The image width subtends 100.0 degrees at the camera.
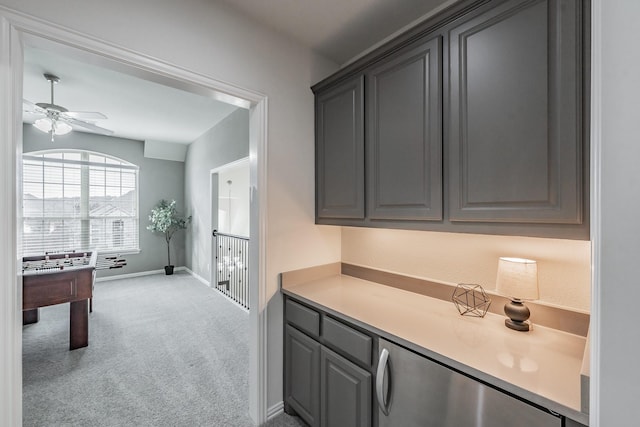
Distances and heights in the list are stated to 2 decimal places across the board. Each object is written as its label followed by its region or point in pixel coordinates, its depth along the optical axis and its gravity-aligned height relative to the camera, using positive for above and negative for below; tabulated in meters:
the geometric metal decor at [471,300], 1.48 -0.51
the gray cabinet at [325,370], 1.37 -0.91
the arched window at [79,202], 4.68 +0.19
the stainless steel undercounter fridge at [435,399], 0.90 -0.72
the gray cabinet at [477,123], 0.98 +0.41
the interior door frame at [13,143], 1.07 +0.28
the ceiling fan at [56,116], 2.92 +1.11
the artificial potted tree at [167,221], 5.59 -0.19
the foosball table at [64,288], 2.46 -0.73
